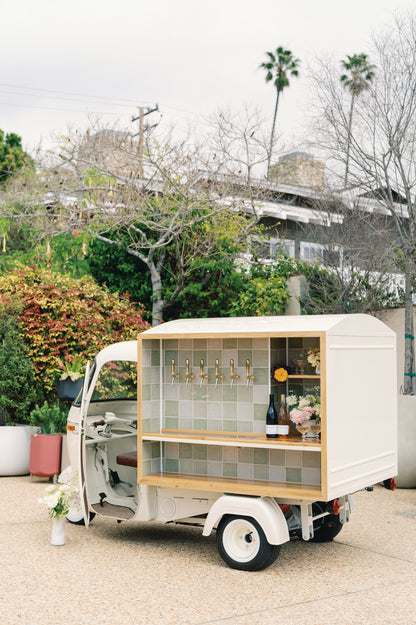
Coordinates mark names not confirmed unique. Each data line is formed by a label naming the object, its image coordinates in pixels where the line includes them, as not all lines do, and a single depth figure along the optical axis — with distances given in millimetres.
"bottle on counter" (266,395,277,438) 5621
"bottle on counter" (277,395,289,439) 5594
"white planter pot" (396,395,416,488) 8953
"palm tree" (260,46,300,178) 29859
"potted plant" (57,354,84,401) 9147
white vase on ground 6090
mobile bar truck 5402
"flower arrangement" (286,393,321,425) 5598
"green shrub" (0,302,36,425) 10008
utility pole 12216
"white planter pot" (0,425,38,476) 9734
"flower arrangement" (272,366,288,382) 5771
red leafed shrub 10391
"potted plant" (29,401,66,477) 9141
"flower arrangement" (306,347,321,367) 5805
